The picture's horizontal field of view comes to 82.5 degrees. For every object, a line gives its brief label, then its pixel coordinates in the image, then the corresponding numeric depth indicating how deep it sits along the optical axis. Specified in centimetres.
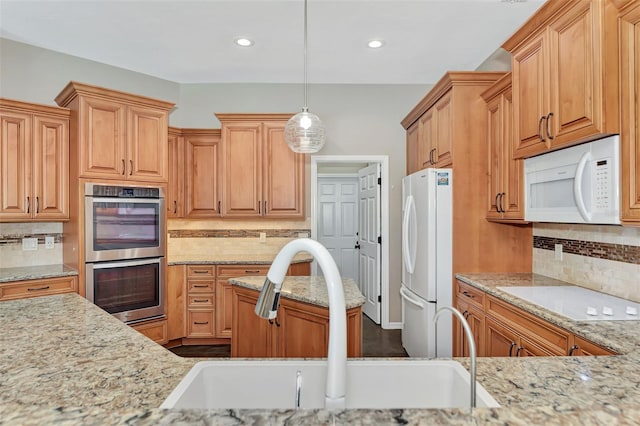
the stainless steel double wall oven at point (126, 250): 315
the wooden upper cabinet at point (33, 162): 300
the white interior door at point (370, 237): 454
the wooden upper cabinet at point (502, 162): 254
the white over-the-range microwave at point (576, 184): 173
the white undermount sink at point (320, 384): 101
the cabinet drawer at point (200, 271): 382
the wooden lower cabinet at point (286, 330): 206
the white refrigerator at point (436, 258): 287
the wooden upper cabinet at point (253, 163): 414
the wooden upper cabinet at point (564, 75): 169
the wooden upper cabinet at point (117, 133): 313
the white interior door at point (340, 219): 621
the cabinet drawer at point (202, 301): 382
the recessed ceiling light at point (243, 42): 334
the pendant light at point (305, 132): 257
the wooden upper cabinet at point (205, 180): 424
